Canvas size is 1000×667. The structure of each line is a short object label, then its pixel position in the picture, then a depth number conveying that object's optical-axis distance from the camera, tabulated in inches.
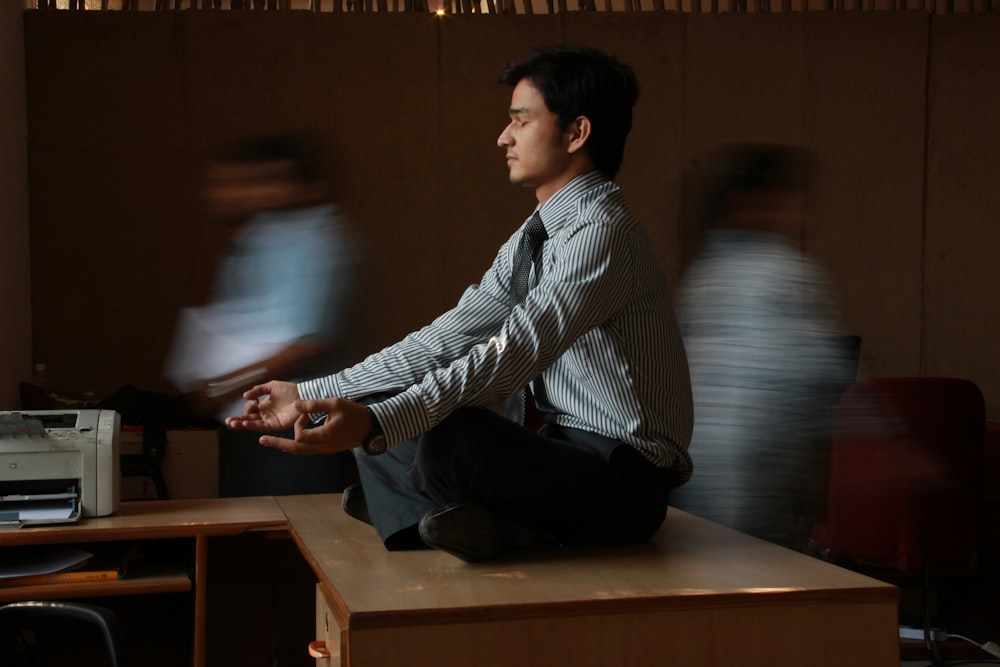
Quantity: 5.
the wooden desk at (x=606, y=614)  58.6
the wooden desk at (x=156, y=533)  103.8
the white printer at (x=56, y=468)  108.0
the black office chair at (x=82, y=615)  67.6
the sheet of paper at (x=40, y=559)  105.8
